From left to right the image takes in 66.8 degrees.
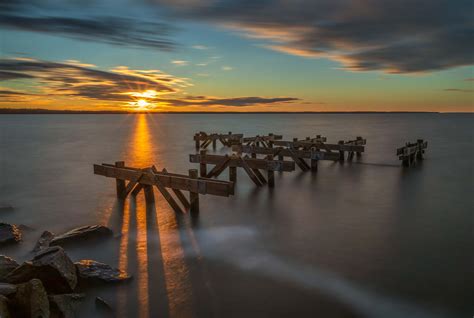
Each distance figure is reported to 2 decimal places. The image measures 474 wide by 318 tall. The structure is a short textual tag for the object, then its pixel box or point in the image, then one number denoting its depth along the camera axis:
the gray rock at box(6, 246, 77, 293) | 6.16
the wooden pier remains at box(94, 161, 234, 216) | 10.33
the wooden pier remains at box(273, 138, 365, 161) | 22.64
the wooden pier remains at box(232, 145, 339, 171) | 19.06
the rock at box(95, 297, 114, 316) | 6.33
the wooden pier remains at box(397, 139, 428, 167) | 21.81
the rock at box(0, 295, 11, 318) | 4.89
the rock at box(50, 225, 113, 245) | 9.16
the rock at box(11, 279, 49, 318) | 5.14
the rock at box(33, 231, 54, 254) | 8.98
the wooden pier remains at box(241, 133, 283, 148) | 29.69
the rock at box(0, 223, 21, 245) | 9.48
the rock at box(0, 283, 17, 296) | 5.34
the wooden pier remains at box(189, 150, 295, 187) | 14.59
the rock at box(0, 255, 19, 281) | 6.41
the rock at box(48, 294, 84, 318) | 5.67
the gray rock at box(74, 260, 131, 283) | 7.10
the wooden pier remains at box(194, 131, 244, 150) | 34.19
